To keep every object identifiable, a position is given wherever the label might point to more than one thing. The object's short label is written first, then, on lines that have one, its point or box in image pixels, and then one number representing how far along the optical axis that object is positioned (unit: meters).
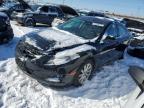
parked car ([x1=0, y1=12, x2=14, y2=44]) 3.65
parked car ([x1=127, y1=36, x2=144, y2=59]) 4.66
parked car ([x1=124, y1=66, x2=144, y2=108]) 1.15
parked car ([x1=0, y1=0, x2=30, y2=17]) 7.33
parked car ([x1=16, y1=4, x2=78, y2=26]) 6.70
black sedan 2.34
